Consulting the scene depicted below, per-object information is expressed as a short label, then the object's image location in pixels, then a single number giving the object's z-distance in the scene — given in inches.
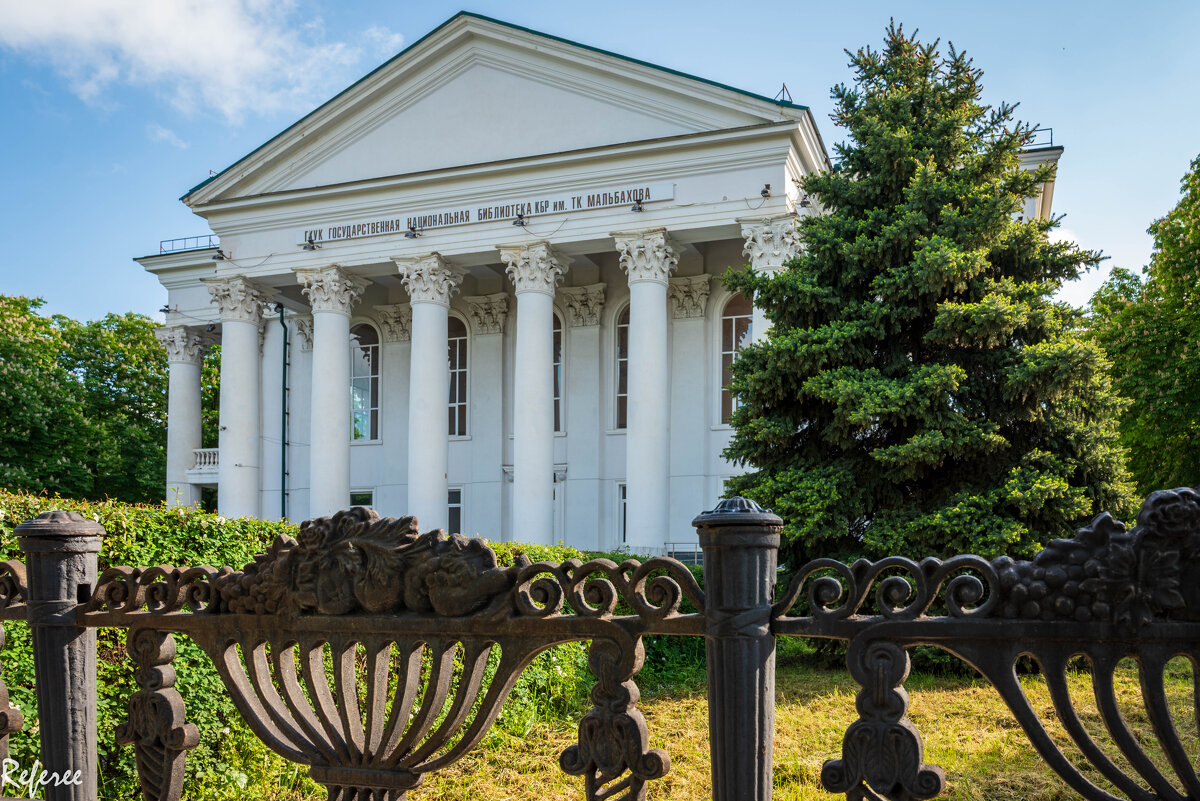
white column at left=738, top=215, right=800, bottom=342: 840.3
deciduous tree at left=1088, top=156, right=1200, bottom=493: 923.4
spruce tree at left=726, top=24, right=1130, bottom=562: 486.3
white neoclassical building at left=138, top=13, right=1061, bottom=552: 884.6
